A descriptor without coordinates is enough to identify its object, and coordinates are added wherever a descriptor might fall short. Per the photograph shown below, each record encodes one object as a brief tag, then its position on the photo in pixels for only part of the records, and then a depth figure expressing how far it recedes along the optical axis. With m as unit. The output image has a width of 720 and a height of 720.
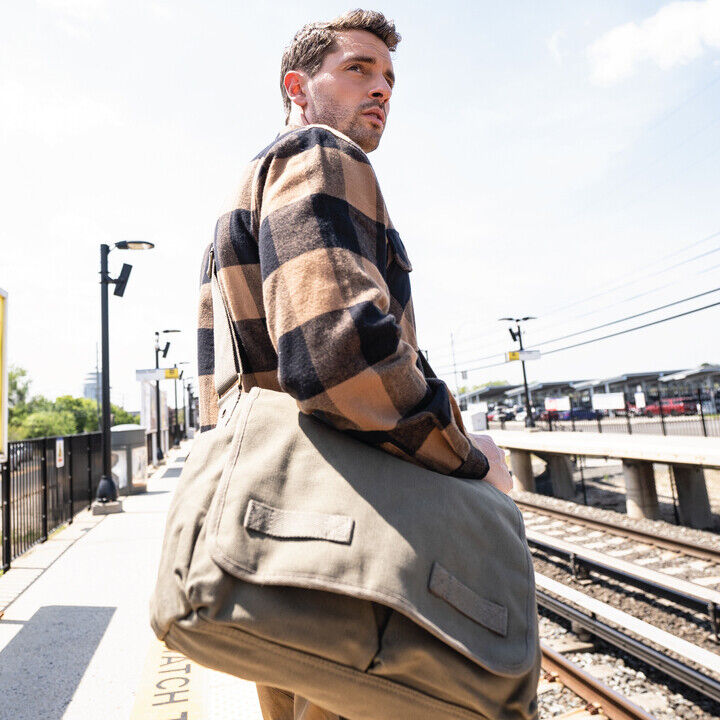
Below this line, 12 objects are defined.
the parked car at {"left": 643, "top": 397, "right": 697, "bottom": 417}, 41.04
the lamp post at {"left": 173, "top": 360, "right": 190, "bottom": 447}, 42.78
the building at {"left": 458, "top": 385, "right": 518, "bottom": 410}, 77.44
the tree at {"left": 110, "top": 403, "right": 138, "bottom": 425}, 89.12
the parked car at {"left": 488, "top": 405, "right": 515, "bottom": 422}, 62.18
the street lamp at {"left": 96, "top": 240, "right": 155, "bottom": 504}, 12.62
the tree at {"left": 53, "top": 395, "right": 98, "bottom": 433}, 93.00
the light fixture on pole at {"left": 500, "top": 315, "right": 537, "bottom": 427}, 28.94
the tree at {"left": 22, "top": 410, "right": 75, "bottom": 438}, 69.38
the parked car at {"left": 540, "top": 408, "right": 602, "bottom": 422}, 46.99
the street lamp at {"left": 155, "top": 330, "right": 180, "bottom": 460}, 25.16
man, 0.97
